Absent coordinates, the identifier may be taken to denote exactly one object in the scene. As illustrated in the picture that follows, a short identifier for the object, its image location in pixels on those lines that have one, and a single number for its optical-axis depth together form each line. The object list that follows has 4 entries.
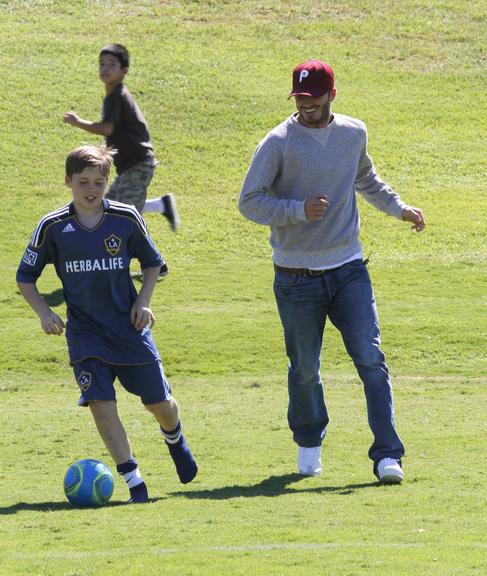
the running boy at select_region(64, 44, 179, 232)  28.48
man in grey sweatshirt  15.42
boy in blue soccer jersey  14.69
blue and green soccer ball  14.47
